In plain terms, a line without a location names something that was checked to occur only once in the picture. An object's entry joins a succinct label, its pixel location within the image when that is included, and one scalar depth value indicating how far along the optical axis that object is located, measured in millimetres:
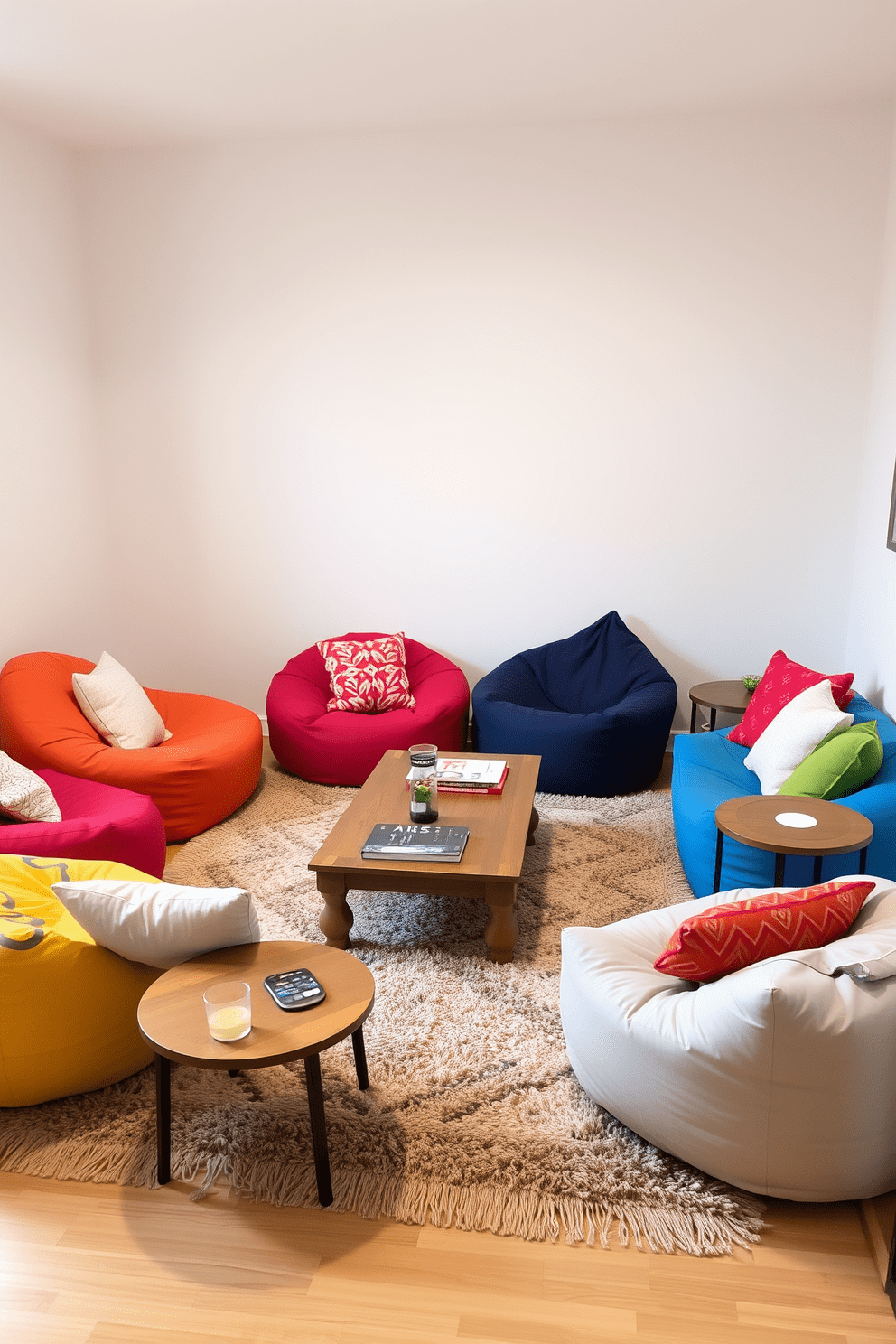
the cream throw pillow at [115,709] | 4156
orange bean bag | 3854
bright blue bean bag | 2994
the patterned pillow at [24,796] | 3215
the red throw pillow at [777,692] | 3742
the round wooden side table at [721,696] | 4266
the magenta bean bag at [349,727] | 4492
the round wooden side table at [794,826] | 2617
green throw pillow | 3119
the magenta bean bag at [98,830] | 3070
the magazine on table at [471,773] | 3553
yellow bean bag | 2252
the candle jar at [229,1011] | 1942
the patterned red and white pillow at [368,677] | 4773
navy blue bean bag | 4340
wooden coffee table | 2918
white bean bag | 1901
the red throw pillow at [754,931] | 2105
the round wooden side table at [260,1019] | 1913
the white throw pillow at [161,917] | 2201
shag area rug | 2039
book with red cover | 3543
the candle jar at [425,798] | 3234
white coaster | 2742
